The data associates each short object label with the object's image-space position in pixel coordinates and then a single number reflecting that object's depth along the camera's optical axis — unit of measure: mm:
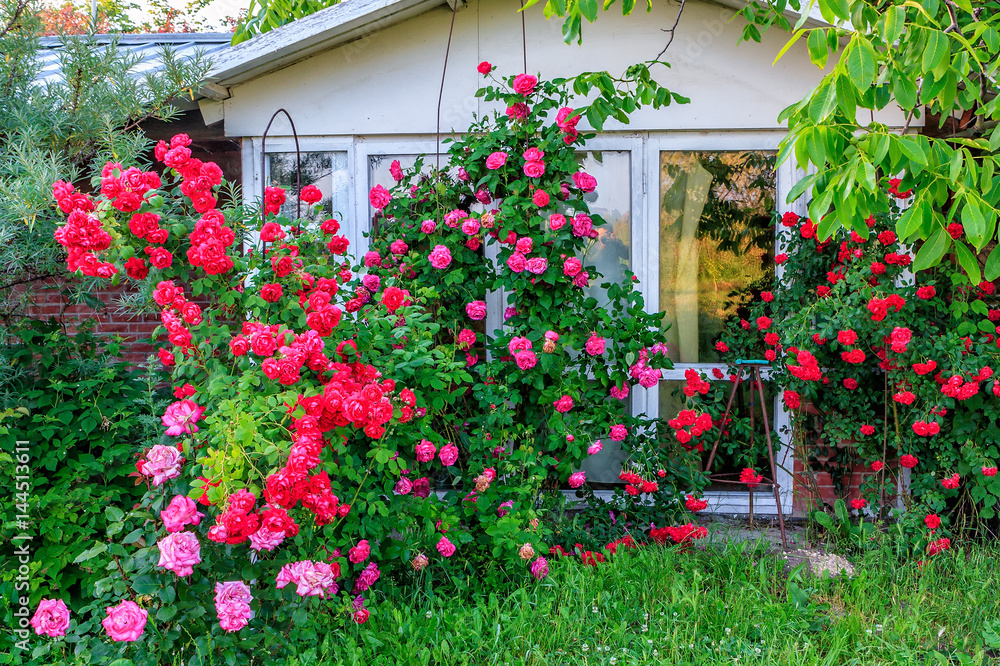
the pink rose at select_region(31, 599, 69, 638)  2119
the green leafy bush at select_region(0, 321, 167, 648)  2668
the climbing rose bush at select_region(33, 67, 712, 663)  2115
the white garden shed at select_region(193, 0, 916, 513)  3906
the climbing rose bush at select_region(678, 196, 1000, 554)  3354
